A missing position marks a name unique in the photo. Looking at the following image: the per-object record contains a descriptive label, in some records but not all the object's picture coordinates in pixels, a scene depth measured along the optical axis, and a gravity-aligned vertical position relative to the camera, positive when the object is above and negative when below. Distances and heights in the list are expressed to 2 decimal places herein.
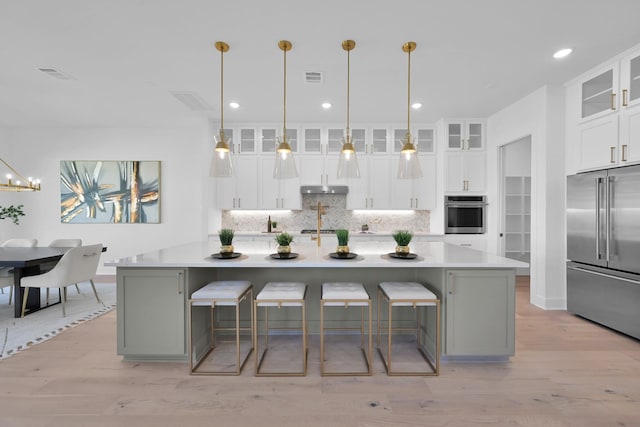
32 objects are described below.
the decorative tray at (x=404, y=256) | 2.50 -0.33
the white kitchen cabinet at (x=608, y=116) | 3.13 +1.08
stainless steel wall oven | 5.24 -0.01
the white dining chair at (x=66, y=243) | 4.65 -0.44
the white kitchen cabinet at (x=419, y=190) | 5.50 +0.44
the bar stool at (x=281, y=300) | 2.35 -0.64
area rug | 3.02 -1.21
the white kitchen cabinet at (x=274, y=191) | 5.48 +0.41
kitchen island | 2.49 -0.72
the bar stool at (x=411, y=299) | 2.37 -0.64
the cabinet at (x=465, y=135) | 5.28 +1.36
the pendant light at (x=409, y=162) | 2.73 +0.46
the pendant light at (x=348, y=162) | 2.79 +0.47
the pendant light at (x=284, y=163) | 2.74 +0.45
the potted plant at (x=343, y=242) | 2.55 -0.22
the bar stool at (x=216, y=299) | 2.38 -0.65
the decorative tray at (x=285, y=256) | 2.52 -0.34
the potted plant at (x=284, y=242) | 2.53 -0.22
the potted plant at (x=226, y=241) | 2.53 -0.22
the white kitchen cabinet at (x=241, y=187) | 5.48 +0.48
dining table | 3.37 -0.53
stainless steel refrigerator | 3.03 -0.33
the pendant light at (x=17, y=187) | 3.62 +0.32
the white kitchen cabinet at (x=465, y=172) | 5.27 +0.73
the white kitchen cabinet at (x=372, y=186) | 5.50 +0.51
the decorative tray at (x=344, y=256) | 2.51 -0.33
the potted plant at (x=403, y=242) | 2.54 -0.22
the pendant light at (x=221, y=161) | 2.71 +0.46
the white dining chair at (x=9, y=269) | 3.80 -0.71
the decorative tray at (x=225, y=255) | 2.48 -0.33
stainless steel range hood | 5.32 +0.44
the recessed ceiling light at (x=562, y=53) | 3.08 +1.62
